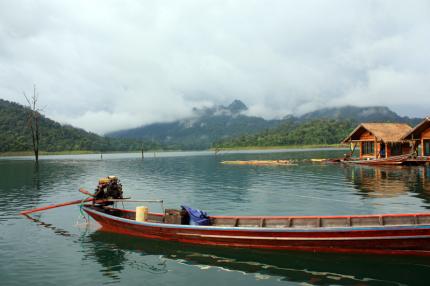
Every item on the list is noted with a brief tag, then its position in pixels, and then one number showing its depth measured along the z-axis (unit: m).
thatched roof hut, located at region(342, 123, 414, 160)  62.91
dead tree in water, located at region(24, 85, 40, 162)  85.25
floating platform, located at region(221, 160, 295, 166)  74.28
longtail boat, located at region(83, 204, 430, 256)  15.12
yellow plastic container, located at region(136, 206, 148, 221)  20.48
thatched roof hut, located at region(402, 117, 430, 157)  52.84
